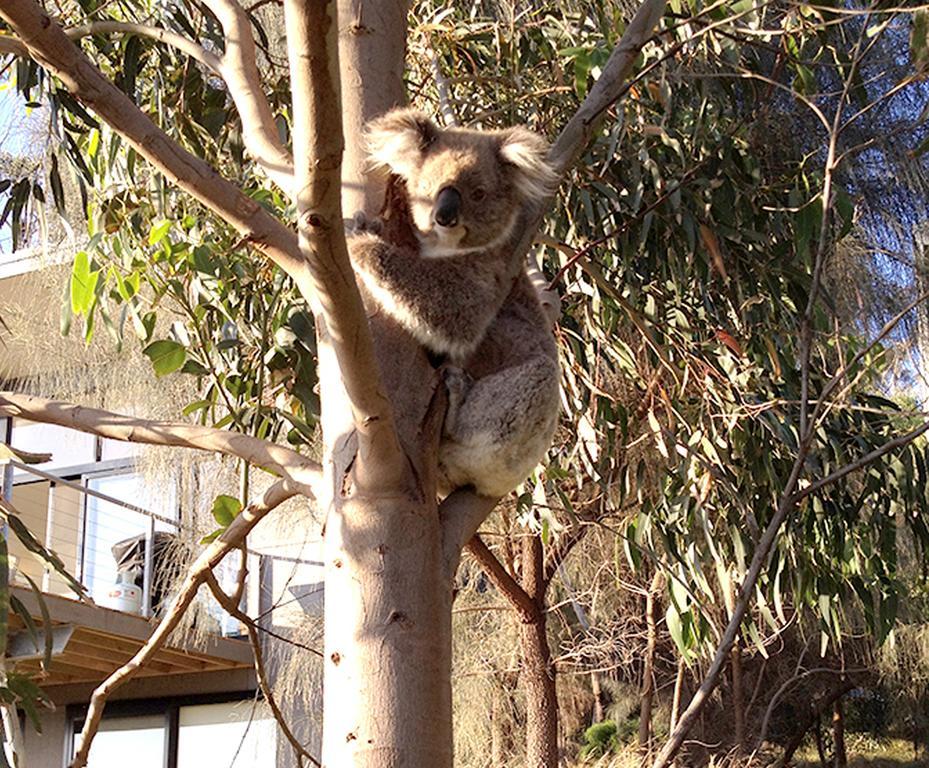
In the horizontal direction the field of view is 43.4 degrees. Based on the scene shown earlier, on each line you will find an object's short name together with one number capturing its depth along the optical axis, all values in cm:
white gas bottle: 657
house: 570
